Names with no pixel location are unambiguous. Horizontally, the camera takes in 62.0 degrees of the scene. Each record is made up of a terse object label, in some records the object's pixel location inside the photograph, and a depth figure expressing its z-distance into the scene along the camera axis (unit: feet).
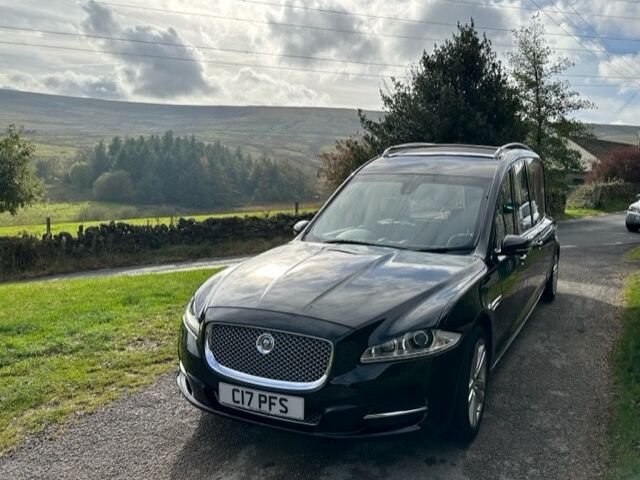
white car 60.70
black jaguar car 9.51
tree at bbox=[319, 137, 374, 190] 81.25
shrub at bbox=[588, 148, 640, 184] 143.02
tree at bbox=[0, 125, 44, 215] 120.88
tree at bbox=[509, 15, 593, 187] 96.37
